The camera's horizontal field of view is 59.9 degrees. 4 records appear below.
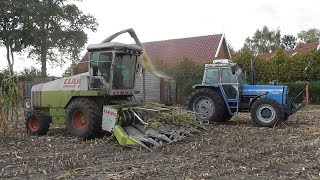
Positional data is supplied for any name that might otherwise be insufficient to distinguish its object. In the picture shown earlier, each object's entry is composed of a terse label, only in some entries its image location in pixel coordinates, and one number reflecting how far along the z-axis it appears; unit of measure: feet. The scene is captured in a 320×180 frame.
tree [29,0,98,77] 74.28
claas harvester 19.81
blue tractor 25.59
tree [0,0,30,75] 72.53
